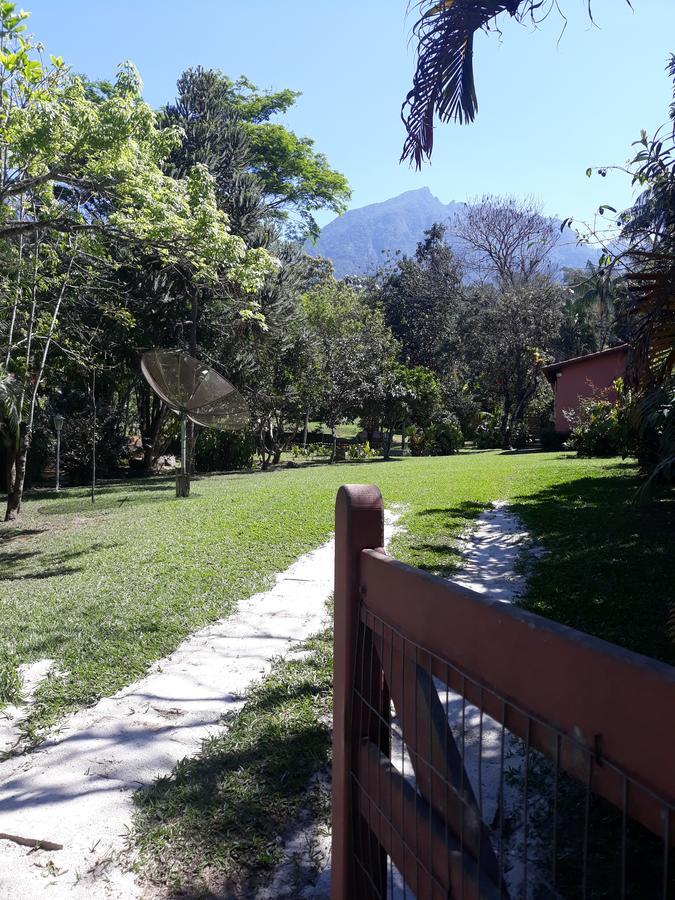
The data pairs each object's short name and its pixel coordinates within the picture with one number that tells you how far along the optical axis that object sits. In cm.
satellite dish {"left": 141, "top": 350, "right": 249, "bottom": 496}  1140
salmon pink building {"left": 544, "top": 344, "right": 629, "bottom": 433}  2441
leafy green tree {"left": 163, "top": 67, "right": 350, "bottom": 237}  2955
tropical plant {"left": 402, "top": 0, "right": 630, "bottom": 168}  443
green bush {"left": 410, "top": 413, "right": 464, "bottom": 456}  2702
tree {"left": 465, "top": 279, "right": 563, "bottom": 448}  3044
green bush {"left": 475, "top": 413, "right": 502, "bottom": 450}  3159
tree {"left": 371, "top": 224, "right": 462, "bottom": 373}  3828
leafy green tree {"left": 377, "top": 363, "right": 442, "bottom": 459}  2544
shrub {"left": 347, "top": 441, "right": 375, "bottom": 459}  2656
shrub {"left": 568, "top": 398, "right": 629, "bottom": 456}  1859
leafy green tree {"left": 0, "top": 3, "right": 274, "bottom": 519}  821
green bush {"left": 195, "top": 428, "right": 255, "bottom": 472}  2325
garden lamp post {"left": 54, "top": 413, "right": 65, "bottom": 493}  1698
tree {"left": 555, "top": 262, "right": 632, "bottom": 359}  3404
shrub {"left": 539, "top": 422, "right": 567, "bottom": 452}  2516
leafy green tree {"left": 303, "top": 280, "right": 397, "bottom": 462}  2486
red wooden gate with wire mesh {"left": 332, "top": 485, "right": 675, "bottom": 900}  87
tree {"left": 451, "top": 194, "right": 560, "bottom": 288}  3938
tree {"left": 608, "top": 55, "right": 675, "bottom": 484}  359
